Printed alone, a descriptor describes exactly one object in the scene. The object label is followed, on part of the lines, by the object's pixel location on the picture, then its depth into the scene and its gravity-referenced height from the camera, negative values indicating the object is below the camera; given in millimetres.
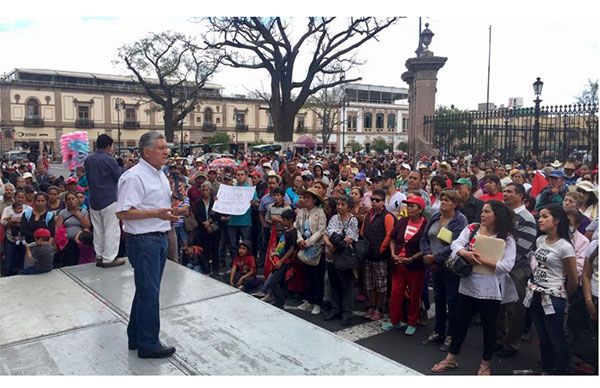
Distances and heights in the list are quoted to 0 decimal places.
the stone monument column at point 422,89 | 16734 +2045
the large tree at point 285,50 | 22250 +4603
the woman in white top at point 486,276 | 4230 -1127
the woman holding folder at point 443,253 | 4934 -1092
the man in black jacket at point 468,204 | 5863 -692
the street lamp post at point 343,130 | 62006 +2221
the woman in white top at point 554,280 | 4238 -1163
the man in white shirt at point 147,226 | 3453 -583
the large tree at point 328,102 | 51500 +4861
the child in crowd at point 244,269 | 7234 -1871
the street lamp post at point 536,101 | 15895 +1536
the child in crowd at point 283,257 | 6438 -1484
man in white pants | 5766 -623
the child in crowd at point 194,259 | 8030 -1896
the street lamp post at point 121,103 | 55247 +4816
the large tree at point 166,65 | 33906 +5834
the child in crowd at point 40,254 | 5945 -1374
